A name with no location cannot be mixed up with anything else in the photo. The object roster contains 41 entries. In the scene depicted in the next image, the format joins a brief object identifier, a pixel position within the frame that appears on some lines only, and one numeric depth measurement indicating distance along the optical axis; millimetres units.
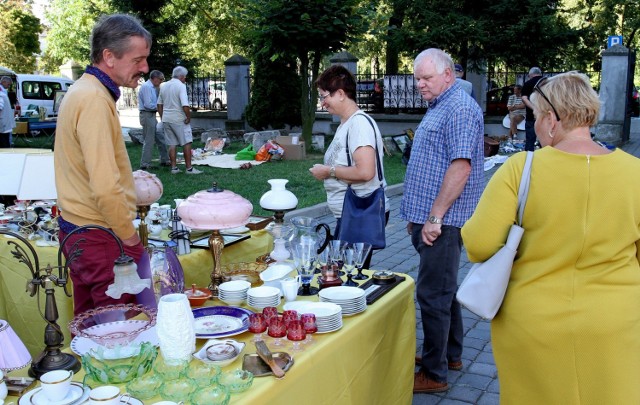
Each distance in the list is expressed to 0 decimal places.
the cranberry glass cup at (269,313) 2340
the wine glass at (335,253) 3055
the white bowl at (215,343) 2047
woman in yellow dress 2072
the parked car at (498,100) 17594
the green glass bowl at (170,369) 1891
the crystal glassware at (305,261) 2818
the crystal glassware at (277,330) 2268
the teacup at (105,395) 1671
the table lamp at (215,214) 2824
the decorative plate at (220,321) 2279
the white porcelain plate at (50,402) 1717
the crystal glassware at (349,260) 3031
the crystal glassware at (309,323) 2281
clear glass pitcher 2930
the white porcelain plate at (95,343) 2090
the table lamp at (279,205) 3218
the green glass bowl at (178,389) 1794
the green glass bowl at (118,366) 1907
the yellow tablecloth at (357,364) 1996
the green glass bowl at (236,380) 1834
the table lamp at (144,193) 3449
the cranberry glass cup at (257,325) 2318
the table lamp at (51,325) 1956
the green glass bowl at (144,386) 1813
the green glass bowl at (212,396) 1739
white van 18859
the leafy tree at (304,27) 12289
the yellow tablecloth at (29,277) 3468
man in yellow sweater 2451
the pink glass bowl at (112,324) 2107
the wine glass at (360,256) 3002
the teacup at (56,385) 1711
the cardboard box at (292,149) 12594
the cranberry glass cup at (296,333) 2229
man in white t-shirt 10406
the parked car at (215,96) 20322
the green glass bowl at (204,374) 1845
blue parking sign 14992
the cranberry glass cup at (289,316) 2282
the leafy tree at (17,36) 29328
